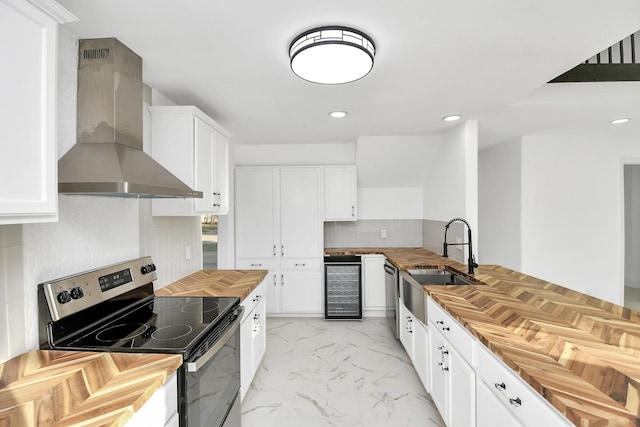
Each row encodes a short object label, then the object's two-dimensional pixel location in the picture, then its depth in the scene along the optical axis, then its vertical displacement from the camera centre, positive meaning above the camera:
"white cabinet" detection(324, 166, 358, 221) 4.07 +0.37
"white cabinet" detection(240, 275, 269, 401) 2.14 -0.95
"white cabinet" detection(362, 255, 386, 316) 4.05 -0.93
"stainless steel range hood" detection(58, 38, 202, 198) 1.35 +0.48
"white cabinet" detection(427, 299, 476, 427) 1.52 -0.89
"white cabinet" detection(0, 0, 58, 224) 0.91 +0.33
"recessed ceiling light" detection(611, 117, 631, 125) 2.94 +0.91
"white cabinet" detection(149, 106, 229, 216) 2.08 +0.47
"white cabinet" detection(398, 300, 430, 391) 2.26 -1.07
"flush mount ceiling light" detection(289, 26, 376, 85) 1.43 +0.80
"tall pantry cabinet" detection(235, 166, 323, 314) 4.04 -0.24
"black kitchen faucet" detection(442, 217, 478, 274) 2.46 -0.40
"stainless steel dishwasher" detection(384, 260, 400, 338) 3.23 -0.91
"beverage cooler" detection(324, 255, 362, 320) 3.96 -0.99
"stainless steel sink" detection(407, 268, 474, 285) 2.96 -0.61
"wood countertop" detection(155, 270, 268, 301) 2.15 -0.54
